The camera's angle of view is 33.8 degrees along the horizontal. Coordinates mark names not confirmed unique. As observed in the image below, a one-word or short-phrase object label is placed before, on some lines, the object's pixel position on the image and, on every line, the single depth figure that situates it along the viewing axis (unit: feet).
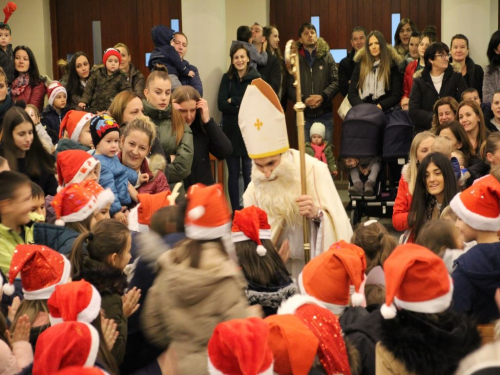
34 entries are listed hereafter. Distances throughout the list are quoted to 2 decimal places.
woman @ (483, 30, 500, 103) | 30.17
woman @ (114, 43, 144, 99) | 32.68
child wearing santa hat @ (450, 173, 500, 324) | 12.76
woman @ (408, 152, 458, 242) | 18.56
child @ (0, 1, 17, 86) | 32.14
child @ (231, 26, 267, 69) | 34.73
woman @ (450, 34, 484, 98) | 30.99
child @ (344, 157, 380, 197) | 30.89
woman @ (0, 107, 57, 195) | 21.22
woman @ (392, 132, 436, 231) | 19.97
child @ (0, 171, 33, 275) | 15.78
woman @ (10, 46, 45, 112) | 32.14
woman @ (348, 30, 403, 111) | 32.58
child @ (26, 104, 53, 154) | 28.32
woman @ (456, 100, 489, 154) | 25.03
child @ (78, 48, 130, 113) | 30.35
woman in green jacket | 23.91
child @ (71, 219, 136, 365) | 12.64
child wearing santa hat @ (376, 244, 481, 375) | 10.07
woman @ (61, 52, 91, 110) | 31.81
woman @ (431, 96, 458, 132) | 26.30
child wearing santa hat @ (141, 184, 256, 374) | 10.61
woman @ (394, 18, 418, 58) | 36.91
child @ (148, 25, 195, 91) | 30.50
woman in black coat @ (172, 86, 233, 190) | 24.66
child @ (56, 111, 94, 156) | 21.39
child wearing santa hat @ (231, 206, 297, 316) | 13.87
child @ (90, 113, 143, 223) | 19.36
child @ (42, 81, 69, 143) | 30.37
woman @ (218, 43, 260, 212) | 32.83
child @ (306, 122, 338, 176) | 34.30
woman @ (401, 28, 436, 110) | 32.53
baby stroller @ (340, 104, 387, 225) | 30.89
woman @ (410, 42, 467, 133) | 29.27
